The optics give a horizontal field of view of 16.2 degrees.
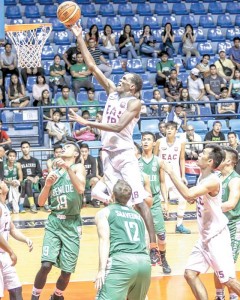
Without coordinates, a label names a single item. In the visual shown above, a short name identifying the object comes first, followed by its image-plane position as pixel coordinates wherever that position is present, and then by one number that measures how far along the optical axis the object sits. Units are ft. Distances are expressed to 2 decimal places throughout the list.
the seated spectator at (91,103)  57.41
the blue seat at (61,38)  66.95
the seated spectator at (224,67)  65.57
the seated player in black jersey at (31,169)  52.01
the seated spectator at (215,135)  56.75
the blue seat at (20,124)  57.17
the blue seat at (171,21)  71.05
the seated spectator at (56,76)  60.70
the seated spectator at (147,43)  66.64
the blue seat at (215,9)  73.36
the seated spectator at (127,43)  65.98
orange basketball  27.89
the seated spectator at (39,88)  58.34
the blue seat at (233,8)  73.97
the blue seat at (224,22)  72.54
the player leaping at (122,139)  27.76
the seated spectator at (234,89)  63.93
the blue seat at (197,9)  73.00
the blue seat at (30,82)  61.16
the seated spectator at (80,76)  61.46
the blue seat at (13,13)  67.05
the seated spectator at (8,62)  60.64
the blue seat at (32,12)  67.67
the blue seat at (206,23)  71.97
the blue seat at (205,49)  69.67
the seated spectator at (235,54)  67.31
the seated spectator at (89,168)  52.37
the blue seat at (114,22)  69.51
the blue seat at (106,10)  70.38
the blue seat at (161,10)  72.08
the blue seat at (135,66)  65.31
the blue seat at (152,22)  70.49
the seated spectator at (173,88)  62.16
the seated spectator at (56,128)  55.21
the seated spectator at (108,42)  65.62
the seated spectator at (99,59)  63.05
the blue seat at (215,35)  71.05
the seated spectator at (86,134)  55.26
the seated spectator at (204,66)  64.59
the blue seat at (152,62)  66.44
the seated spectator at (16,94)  58.03
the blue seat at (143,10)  71.61
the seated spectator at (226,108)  61.62
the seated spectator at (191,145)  55.57
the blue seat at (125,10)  71.05
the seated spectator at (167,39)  67.05
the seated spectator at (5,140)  52.60
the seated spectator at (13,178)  50.96
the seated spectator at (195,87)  63.05
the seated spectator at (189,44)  67.97
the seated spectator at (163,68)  63.93
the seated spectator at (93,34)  64.03
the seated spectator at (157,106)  59.47
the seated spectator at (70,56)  62.64
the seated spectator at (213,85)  63.31
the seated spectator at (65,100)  58.18
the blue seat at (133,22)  70.08
